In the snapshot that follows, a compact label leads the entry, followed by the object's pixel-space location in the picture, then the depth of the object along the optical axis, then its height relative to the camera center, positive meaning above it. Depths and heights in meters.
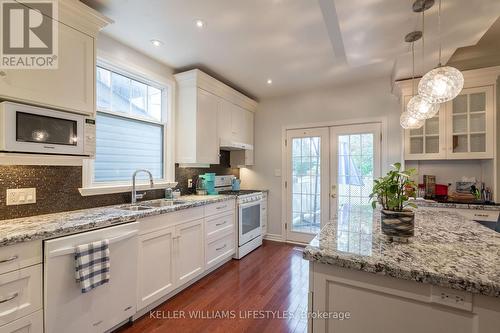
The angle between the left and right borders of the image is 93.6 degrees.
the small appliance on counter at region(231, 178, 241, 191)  4.10 -0.32
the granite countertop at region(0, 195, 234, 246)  1.38 -0.40
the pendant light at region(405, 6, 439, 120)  1.92 +0.52
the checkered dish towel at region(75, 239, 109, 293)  1.55 -0.67
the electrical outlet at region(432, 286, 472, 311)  0.84 -0.48
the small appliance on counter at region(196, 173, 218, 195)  3.44 -0.26
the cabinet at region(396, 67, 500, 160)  2.82 +0.51
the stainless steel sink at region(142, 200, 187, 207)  2.67 -0.43
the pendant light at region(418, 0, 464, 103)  1.46 +0.53
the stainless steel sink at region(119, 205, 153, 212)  2.31 -0.42
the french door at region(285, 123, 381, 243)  3.65 -0.08
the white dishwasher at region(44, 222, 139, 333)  1.46 -0.86
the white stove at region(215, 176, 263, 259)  3.42 -0.77
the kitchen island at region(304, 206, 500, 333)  0.84 -0.47
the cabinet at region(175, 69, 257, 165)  3.13 +0.69
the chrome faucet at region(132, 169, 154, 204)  2.51 -0.31
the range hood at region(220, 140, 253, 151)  3.64 +0.35
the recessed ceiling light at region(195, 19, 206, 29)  2.18 +1.35
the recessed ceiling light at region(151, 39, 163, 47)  2.50 +1.34
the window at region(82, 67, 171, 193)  2.44 +0.43
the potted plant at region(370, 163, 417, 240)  1.24 -0.21
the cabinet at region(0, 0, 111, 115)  1.59 +0.69
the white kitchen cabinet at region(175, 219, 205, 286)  2.40 -0.92
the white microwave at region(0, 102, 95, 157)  1.52 +0.25
